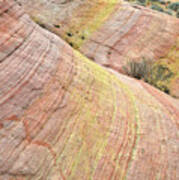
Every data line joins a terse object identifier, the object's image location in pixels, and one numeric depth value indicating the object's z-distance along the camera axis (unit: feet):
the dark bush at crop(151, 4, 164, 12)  61.29
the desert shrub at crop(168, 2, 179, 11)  65.92
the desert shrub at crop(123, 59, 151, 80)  35.40
